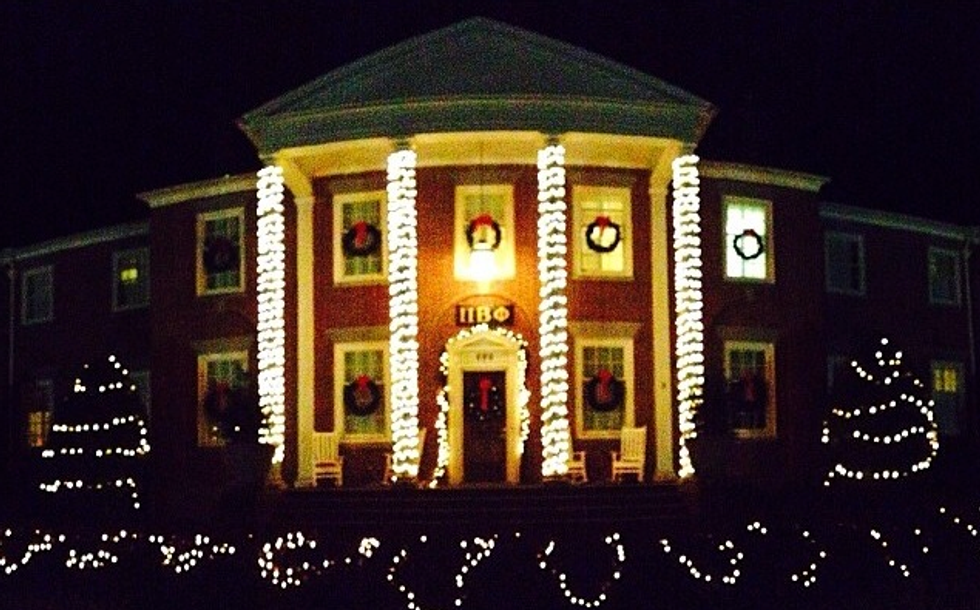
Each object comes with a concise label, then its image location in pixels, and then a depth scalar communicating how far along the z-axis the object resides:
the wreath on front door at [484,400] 28.88
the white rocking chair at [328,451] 28.91
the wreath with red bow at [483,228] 28.70
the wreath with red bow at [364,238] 29.30
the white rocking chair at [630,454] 28.41
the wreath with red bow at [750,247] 30.48
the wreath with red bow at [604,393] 29.00
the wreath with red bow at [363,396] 29.16
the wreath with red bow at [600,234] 29.05
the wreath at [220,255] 31.20
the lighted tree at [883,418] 29.22
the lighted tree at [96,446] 30.80
